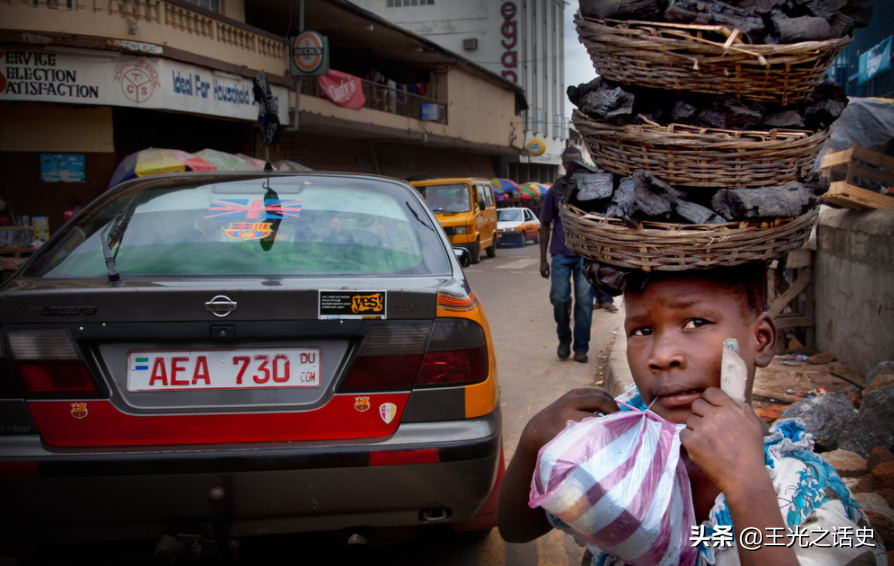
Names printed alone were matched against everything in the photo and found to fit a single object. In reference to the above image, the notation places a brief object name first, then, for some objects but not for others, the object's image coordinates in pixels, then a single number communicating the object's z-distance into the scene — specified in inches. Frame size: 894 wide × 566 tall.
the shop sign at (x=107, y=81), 442.9
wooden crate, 182.4
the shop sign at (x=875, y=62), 469.7
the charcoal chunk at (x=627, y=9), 47.4
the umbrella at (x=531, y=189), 1437.3
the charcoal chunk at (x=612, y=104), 48.9
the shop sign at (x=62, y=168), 492.4
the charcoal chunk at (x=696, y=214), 45.8
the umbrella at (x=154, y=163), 438.9
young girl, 39.3
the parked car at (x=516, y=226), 965.8
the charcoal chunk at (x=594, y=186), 49.4
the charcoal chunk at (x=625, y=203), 46.5
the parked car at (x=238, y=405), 86.0
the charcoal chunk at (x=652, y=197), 46.2
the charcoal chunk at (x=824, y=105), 49.6
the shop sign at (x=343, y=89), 744.7
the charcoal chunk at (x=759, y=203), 45.3
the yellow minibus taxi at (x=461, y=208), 652.7
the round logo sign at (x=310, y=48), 651.5
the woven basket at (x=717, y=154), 46.5
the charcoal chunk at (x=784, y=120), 48.6
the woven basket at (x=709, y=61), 45.8
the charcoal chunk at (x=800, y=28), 46.1
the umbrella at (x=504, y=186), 1251.2
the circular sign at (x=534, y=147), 1594.5
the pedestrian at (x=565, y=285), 239.6
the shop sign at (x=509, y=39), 1843.0
